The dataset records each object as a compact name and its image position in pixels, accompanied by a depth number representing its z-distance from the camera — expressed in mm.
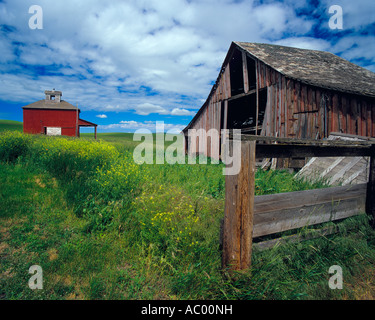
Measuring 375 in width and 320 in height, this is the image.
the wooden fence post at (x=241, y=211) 2463
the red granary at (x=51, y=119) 29031
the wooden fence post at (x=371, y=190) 3762
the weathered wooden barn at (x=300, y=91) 7602
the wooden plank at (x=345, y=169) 5730
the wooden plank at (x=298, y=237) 2842
